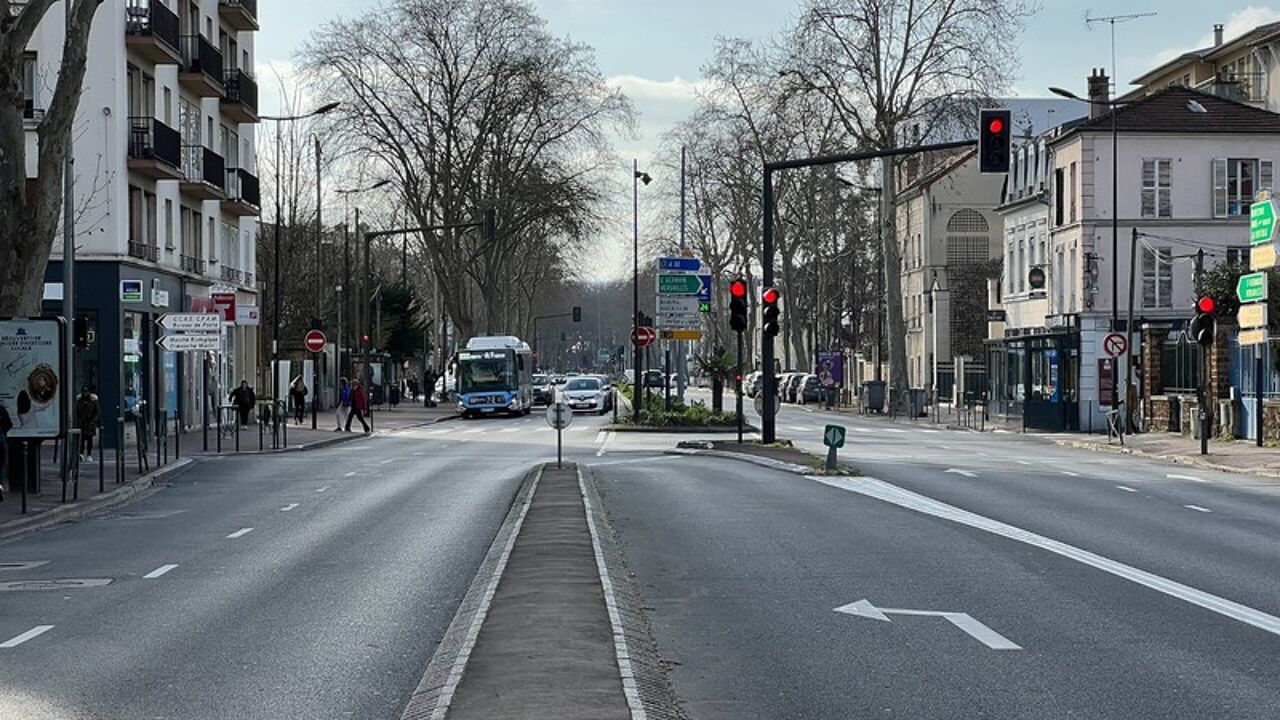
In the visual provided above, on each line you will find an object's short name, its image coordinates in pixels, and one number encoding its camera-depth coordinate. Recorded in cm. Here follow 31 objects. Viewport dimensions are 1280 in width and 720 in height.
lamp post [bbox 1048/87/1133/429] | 5275
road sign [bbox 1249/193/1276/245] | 3974
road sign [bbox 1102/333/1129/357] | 4894
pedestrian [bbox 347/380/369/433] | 5688
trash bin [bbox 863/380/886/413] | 8338
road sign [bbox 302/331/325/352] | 5556
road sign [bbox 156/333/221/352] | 4175
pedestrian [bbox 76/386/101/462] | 3741
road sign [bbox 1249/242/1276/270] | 4009
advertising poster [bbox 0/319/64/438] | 2778
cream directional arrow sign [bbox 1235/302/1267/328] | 4003
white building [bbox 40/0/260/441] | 4581
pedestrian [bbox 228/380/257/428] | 5491
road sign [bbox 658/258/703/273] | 4922
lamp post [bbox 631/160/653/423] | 5653
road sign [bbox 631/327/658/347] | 5682
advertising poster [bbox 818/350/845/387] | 9212
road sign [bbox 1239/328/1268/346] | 4048
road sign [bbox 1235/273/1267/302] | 4003
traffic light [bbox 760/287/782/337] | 3741
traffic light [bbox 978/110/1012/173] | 3095
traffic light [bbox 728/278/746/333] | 3900
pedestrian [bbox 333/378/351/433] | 6143
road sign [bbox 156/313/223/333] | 4203
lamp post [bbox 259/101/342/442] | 5101
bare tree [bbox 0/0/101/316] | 2756
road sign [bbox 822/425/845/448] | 3161
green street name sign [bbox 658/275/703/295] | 4825
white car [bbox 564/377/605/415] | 8031
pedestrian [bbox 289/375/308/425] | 6328
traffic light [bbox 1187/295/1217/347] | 4016
